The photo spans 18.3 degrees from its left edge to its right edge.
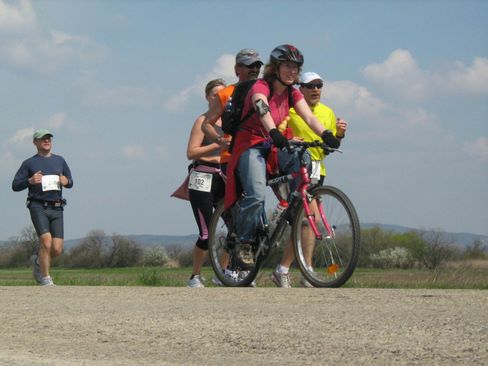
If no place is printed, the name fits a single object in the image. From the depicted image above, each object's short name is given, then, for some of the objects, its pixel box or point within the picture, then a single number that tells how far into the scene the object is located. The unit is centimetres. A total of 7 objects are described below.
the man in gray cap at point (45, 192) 1909
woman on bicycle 1316
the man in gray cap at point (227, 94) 1403
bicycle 1284
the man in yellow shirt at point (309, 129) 1437
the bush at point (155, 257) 6356
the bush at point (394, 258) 3316
